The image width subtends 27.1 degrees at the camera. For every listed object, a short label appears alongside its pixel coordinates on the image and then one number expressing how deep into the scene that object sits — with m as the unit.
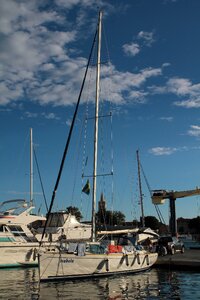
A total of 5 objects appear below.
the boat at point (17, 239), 36.09
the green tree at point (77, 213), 122.68
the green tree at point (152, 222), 149.89
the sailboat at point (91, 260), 25.84
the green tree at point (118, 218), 125.29
